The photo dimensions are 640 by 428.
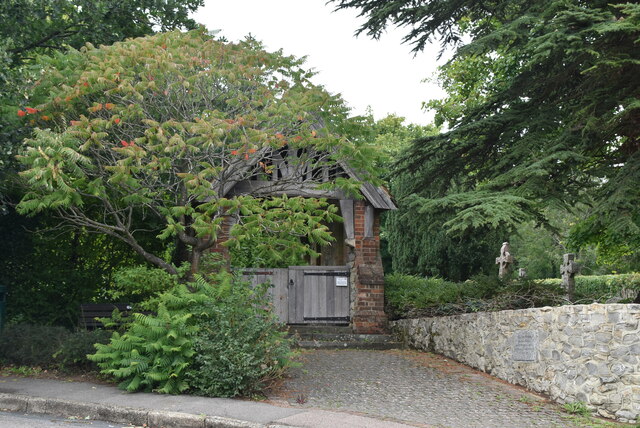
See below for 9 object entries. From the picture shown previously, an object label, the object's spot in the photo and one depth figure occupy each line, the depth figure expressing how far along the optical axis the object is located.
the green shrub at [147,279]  9.78
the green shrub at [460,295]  10.72
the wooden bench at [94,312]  11.33
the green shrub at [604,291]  10.55
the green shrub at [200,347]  7.87
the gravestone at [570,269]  16.14
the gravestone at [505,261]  17.69
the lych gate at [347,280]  13.98
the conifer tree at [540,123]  8.74
